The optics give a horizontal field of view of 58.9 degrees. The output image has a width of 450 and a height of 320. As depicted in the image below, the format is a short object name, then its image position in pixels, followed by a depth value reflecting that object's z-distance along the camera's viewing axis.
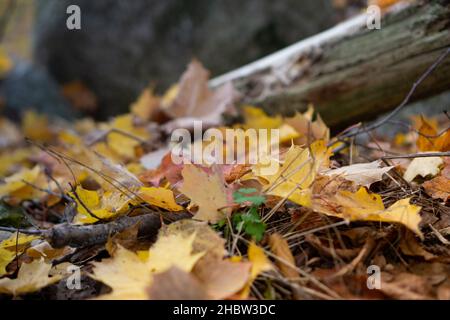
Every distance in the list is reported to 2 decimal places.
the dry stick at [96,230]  0.76
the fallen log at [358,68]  1.41
